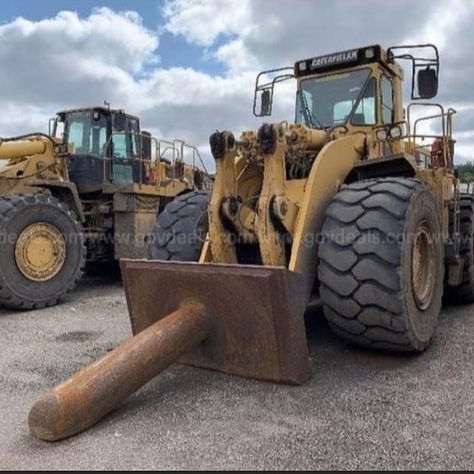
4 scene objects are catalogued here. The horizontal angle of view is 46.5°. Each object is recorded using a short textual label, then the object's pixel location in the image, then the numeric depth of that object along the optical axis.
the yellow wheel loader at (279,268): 3.40
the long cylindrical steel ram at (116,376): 2.93
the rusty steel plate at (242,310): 3.44
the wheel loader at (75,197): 7.04
